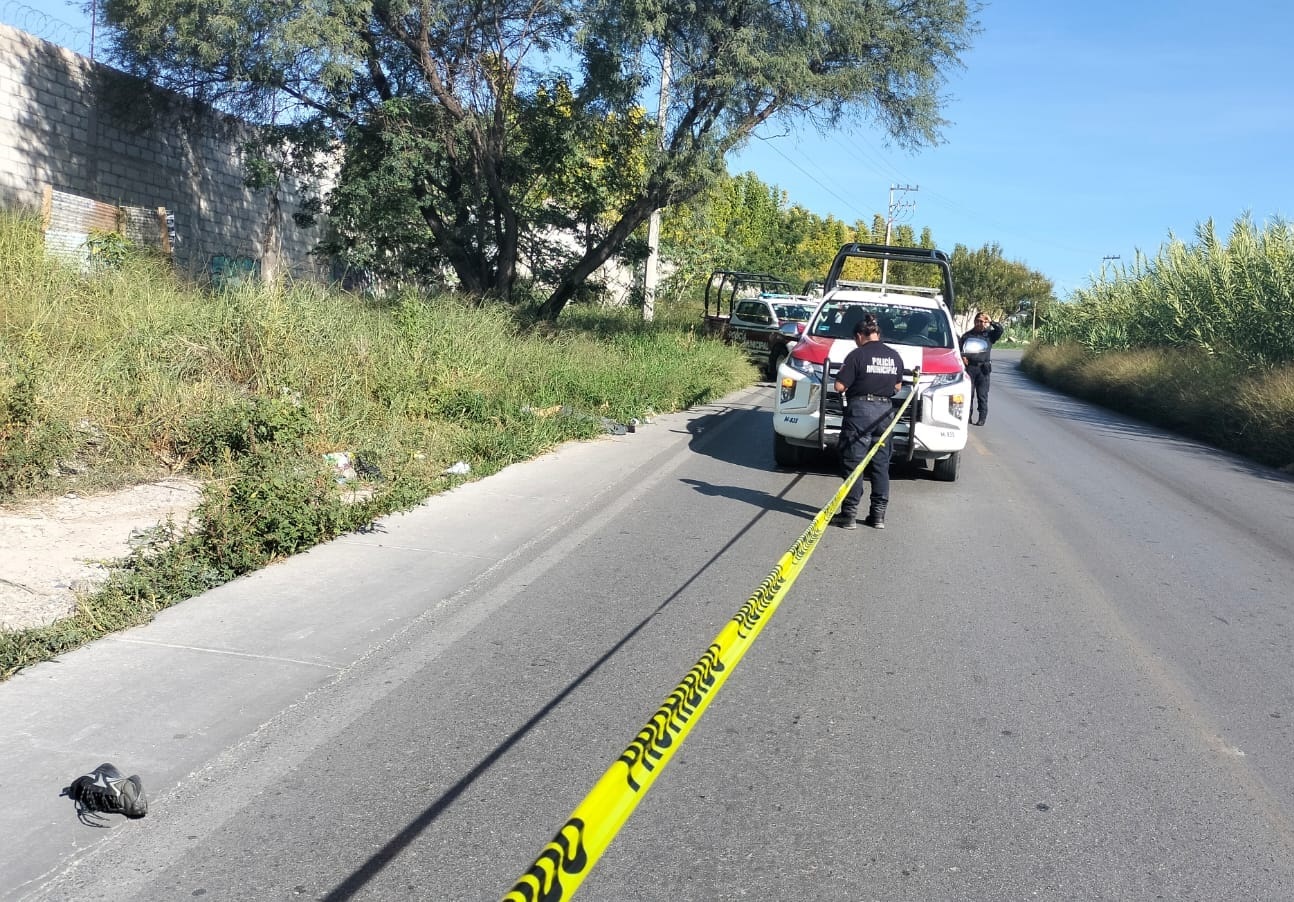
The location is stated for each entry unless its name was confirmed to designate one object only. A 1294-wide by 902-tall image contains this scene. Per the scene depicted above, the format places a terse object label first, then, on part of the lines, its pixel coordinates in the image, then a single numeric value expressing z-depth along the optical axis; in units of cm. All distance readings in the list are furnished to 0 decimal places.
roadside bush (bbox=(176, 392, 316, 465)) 796
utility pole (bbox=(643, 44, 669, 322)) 2584
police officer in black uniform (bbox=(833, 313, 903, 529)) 899
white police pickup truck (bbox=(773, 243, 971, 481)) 1072
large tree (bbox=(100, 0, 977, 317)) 1809
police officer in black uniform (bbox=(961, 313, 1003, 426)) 1669
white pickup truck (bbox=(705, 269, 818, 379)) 2642
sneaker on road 363
